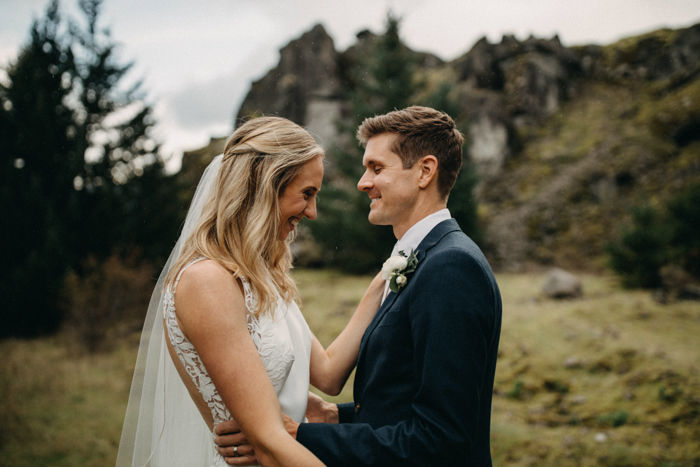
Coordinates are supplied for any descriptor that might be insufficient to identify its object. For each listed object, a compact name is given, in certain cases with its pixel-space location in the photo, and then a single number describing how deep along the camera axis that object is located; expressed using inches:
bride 66.5
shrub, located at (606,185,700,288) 424.5
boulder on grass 433.1
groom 61.1
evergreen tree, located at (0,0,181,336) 515.5
